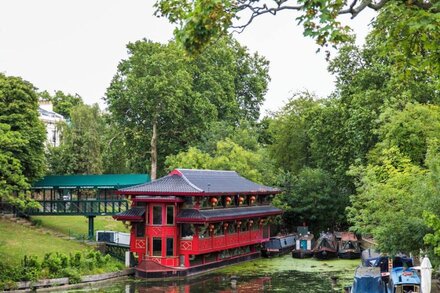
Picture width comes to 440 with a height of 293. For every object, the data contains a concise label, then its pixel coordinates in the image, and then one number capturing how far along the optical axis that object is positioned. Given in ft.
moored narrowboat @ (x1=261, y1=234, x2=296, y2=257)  142.61
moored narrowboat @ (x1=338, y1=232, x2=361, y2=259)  134.51
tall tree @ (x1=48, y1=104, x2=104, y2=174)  201.87
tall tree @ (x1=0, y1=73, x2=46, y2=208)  131.95
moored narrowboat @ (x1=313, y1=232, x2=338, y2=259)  133.80
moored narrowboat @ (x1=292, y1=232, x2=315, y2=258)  138.10
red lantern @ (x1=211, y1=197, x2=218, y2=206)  119.03
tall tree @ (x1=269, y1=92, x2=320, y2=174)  206.08
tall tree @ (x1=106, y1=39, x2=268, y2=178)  169.37
